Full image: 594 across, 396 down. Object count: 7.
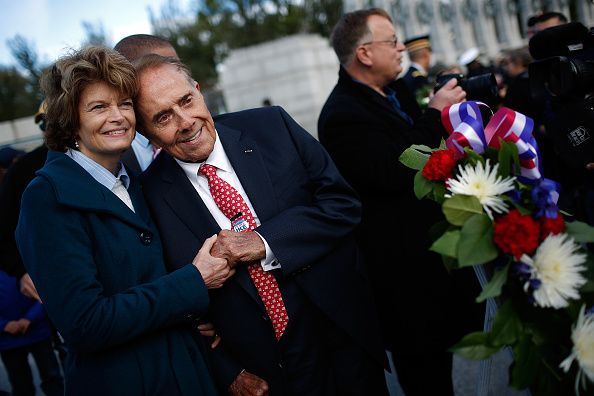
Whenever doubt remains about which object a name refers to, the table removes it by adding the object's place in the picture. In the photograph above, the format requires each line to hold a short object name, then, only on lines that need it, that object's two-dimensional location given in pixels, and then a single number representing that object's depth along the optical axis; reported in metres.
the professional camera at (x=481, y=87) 2.54
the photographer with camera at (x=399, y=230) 2.67
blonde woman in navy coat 1.69
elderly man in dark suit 2.07
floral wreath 1.29
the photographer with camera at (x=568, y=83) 2.02
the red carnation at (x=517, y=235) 1.28
